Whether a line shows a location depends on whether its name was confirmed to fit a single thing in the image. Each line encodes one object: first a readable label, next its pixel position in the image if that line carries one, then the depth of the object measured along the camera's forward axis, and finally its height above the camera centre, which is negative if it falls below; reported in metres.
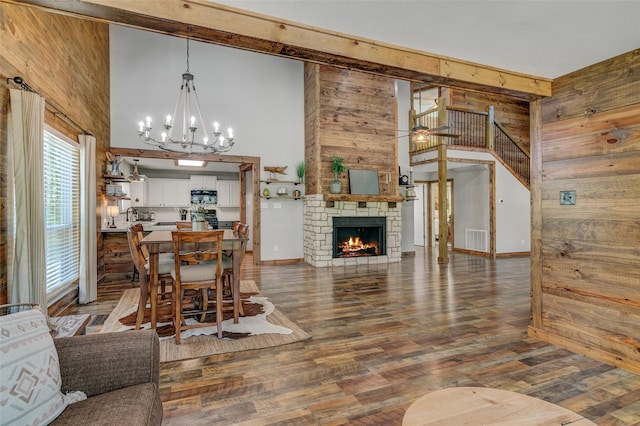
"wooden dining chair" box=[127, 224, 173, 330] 3.09 -0.55
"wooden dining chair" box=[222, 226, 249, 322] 3.54 -0.50
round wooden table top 1.21 -0.76
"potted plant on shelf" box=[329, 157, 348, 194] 6.72 +0.84
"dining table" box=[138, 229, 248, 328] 3.06 -0.39
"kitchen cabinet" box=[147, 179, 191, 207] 9.23 +0.66
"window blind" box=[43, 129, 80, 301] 3.51 +0.08
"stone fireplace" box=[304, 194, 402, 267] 6.79 -0.28
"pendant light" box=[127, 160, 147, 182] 6.57 +0.78
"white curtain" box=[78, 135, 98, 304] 4.23 -0.10
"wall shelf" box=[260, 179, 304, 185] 6.93 +0.71
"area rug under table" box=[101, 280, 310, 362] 2.77 -1.11
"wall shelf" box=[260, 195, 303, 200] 7.03 +0.38
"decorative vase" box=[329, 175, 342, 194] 6.71 +0.55
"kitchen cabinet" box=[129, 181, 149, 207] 8.69 +0.60
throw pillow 1.02 -0.51
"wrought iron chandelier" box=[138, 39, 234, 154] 6.41 +2.03
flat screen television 6.98 +0.68
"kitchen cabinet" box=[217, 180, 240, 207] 9.82 +0.67
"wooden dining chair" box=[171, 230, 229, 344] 2.86 -0.51
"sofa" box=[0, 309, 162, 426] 1.06 -0.59
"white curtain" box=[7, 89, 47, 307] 2.54 +0.12
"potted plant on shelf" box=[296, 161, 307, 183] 7.17 +0.95
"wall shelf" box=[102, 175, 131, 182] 5.60 +0.67
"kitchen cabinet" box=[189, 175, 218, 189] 9.59 +0.99
